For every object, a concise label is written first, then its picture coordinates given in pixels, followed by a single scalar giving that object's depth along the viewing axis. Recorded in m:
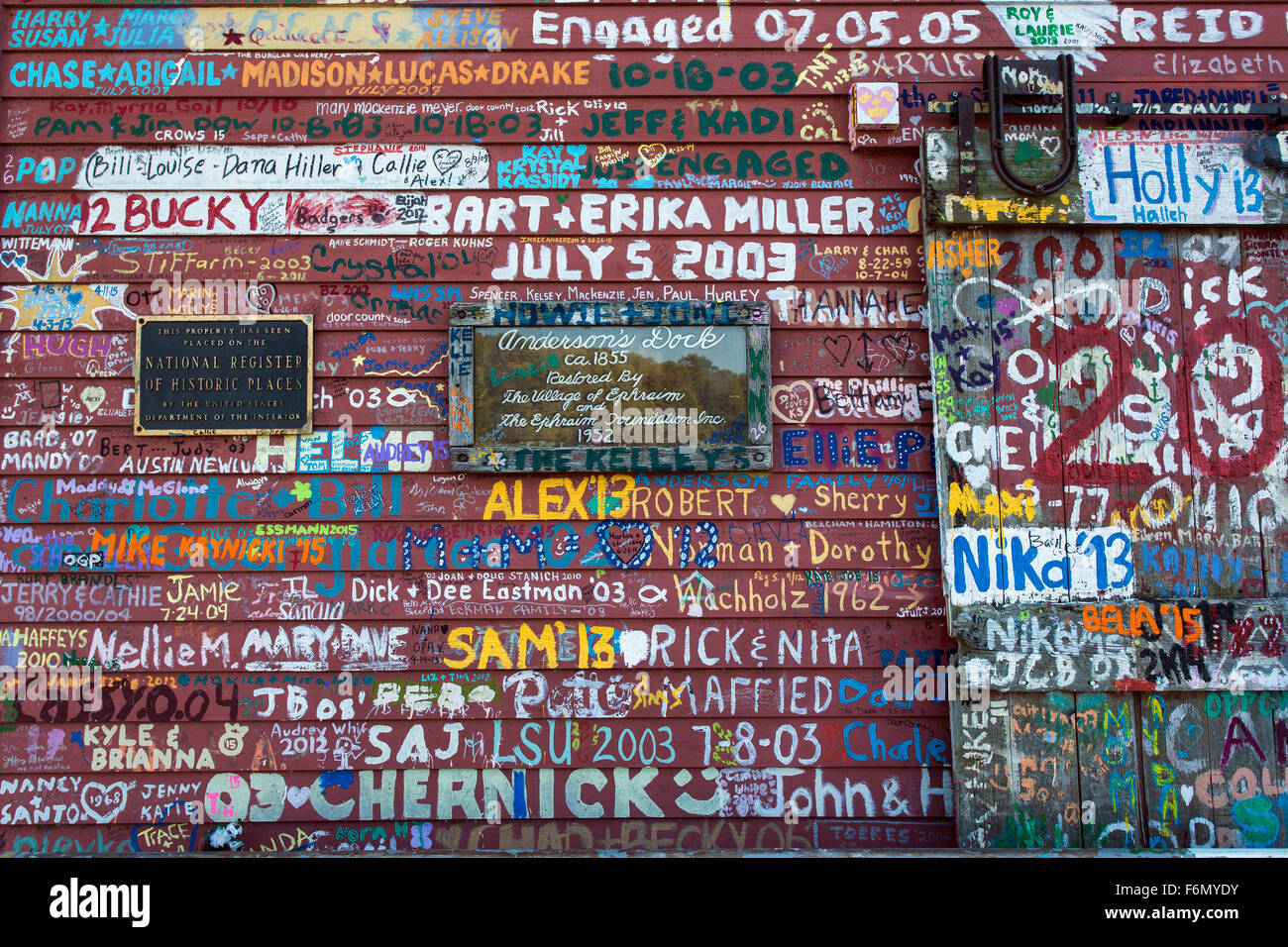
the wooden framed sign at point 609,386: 3.32
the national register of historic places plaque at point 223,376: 3.37
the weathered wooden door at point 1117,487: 3.16
